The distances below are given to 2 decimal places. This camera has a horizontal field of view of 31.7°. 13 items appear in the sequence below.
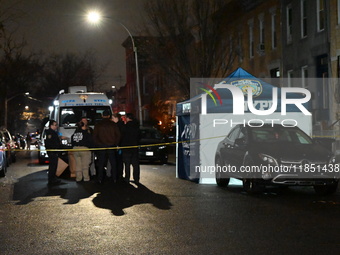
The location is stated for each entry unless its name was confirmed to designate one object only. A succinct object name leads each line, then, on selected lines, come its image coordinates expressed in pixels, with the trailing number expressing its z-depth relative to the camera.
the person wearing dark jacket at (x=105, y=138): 15.69
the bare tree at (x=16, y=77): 49.06
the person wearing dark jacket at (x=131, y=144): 15.56
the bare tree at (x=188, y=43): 30.83
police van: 21.19
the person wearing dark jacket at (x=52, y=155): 16.00
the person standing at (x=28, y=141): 45.55
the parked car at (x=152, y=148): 24.25
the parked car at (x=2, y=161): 17.97
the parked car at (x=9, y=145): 24.33
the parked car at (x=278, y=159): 12.41
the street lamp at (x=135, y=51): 31.91
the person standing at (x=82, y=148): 16.14
